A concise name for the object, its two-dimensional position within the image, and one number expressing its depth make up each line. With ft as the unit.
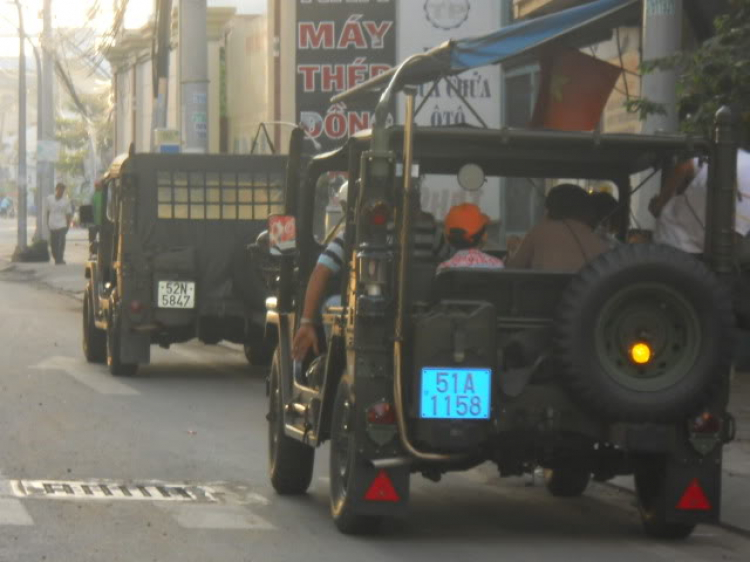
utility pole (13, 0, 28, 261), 134.31
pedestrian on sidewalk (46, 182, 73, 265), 126.72
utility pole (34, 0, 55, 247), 138.72
